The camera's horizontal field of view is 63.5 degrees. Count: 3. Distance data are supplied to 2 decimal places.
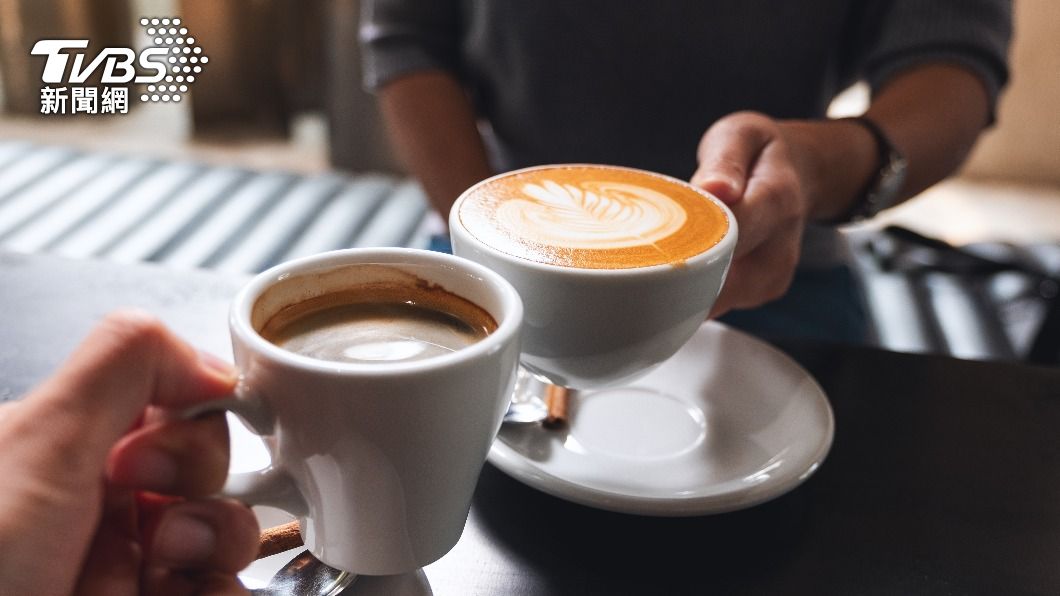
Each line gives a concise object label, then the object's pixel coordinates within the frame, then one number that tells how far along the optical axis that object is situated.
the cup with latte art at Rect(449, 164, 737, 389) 0.54
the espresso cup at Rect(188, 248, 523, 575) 0.38
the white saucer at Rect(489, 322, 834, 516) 0.58
